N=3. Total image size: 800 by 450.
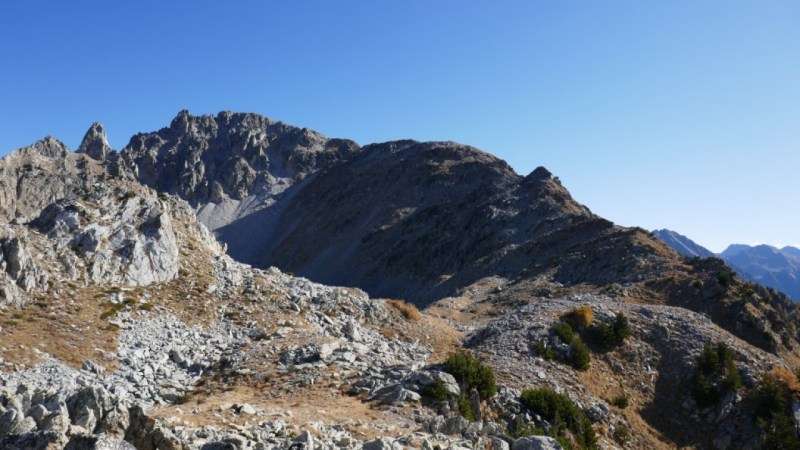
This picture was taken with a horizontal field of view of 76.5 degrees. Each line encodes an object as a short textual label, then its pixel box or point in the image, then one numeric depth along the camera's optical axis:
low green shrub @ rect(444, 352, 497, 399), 19.92
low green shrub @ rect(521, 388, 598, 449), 19.59
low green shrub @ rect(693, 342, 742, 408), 25.62
